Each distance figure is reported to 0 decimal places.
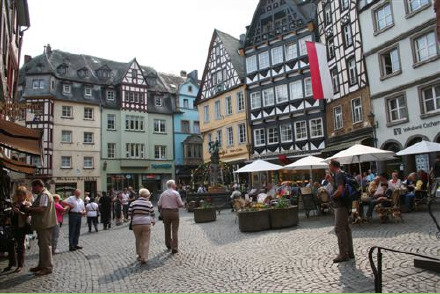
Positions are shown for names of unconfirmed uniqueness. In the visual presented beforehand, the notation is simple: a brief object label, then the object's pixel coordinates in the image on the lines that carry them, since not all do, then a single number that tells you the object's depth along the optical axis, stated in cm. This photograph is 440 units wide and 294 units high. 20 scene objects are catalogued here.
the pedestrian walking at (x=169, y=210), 950
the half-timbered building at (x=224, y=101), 3553
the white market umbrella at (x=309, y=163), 1745
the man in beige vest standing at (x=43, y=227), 756
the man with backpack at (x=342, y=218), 698
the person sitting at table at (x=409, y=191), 1348
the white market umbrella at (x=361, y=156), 1405
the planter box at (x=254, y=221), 1180
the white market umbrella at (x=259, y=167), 1983
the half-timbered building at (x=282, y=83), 3006
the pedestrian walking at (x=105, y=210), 1723
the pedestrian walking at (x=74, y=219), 1126
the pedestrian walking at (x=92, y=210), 1561
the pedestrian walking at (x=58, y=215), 1044
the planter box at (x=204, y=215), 1609
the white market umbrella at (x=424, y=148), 1494
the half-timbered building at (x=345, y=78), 2478
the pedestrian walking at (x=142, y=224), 823
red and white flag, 2503
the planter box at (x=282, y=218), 1200
